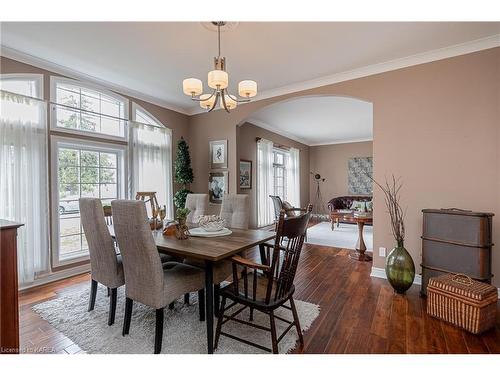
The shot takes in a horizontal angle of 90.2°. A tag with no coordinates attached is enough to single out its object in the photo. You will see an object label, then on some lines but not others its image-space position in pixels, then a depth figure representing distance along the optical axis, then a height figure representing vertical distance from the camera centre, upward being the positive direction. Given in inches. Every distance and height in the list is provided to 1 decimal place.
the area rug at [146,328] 71.7 -47.2
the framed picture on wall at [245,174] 219.7 +8.8
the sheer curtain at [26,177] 105.0 +3.1
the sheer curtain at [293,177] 309.7 +8.3
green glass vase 103.8 -36.4
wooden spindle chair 63.5 -27.5
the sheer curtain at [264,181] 245.8 +2.6
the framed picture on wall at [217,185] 183.5 -1.0
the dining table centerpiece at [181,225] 87.7 -14.6
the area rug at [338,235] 197.0 -47.6
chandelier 82.1 +34.1
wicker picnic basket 76.1 -38.0
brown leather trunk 90.0 -22.8
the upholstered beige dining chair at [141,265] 66.7 -22.8
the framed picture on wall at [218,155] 180.9 +21.5
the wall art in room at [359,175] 321.1 +11.1
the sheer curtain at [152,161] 157.2 +15.1
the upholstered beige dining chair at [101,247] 80.7 -21.2
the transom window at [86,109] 125.6 +41.5
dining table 68.7 -19.5
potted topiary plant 173.6 +8.9
